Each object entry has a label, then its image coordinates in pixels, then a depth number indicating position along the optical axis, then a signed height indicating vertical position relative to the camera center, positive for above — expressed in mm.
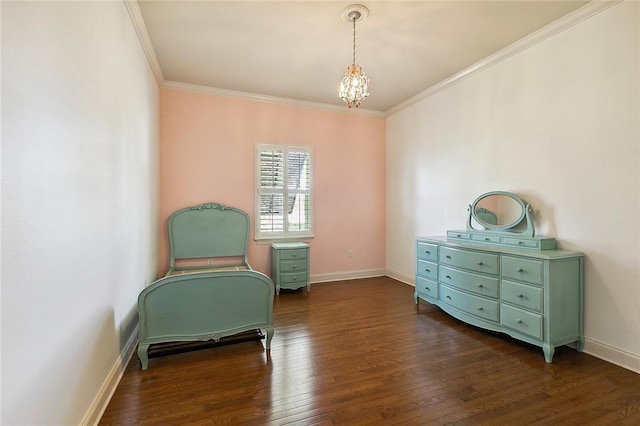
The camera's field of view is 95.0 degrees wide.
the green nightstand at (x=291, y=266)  4332 -810
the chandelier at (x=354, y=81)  2506 +1128
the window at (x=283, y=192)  4656 +313
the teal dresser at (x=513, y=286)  2438 -693
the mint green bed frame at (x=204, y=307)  2293 -791
